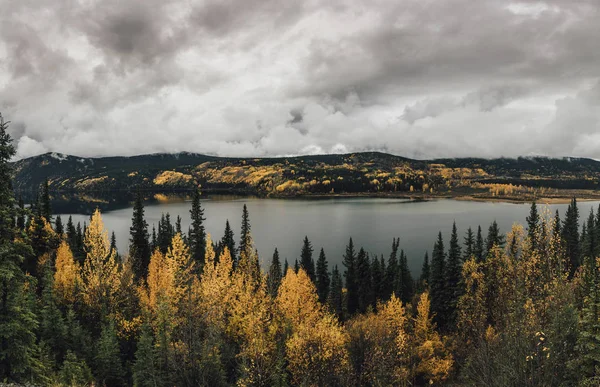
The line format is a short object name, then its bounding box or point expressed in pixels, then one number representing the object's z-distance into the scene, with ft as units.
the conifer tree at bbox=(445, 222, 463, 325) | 188.14
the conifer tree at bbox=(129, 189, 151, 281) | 175.83
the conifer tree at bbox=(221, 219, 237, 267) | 224.33
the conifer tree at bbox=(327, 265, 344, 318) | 202.95
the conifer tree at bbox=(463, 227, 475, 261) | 189.14
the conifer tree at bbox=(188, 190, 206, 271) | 192.54
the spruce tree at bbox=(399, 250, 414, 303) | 231.30
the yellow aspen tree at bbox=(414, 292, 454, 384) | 133.90
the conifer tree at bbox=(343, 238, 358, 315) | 241.14
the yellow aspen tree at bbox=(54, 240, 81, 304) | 134.72
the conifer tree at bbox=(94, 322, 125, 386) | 87.35
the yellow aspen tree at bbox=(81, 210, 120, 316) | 122.42
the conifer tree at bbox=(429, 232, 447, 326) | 193.88
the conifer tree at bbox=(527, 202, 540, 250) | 231.05
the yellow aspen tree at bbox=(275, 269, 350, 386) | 90.94
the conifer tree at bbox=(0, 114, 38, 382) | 58.34
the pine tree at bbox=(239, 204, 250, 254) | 189.22
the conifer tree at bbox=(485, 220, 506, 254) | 193.20
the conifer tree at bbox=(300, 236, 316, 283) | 261.65
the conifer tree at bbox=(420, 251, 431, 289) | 259.80
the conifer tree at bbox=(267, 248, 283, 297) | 107.37
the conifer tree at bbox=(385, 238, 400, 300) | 240.94
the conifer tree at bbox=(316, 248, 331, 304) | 242.17
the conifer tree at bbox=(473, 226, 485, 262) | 191.06
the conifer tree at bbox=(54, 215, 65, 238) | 228.45
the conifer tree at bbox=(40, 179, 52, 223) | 222.28
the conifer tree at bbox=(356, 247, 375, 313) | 245.57
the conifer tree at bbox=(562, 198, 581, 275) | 274.16
